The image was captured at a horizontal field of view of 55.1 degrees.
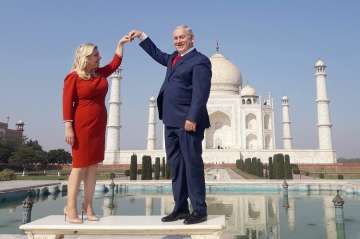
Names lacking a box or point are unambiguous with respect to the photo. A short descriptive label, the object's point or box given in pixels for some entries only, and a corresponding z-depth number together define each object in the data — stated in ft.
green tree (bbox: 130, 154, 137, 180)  53.83
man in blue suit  8.53
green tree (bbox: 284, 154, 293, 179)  55.29
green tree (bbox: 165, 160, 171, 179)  59.80
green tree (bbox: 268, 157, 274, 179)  56.95
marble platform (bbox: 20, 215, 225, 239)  7.73
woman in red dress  8.73
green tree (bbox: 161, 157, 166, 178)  59.78
